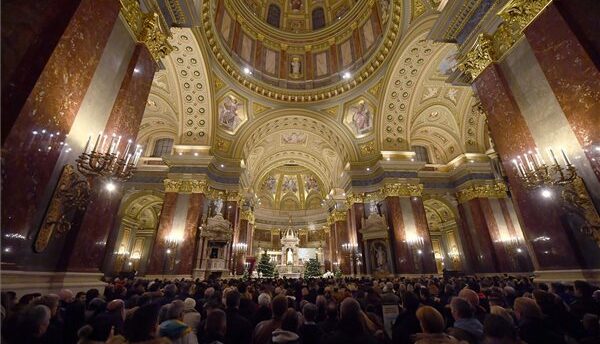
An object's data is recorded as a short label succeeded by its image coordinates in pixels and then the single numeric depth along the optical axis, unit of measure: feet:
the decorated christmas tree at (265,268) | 58.70
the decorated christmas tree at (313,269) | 64.85
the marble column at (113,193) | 14.30
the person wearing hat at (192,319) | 10.28
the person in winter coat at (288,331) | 7.26
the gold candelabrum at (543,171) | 15.21
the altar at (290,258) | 87.76
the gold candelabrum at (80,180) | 12.40
